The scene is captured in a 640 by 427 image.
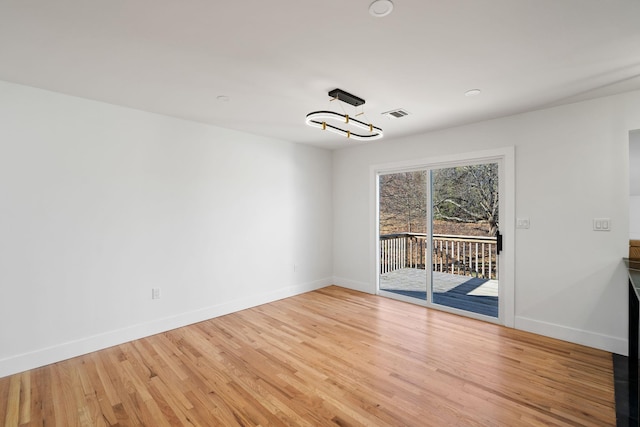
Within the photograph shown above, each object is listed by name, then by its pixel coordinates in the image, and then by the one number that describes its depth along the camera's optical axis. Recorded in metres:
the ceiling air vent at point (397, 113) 3.20
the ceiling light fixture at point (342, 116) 2.57
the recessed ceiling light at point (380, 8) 1.53
